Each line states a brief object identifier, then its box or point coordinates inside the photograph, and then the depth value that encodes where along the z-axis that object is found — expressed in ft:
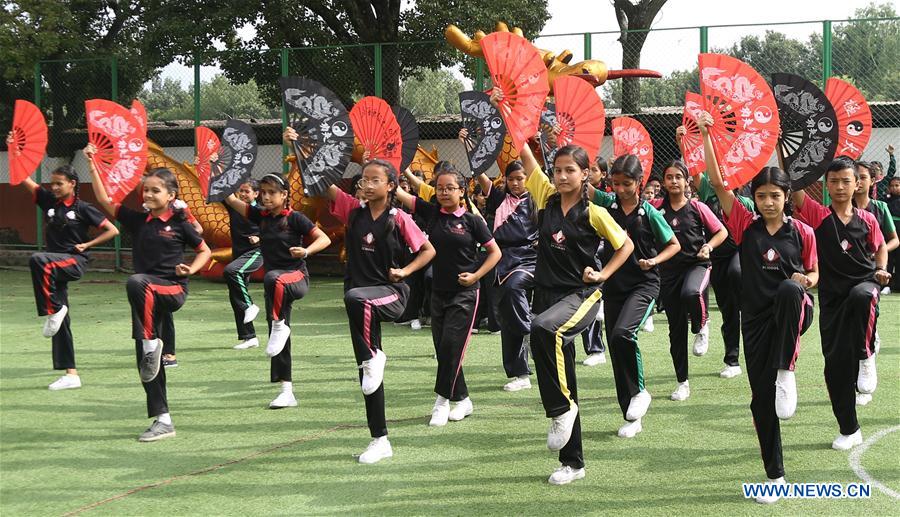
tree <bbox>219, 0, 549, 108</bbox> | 54.60
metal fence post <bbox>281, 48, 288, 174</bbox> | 54.44
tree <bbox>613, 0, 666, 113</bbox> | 48.16
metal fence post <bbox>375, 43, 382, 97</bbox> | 53.31
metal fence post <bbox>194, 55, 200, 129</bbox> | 56.56
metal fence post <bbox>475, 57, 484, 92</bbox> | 50.88
